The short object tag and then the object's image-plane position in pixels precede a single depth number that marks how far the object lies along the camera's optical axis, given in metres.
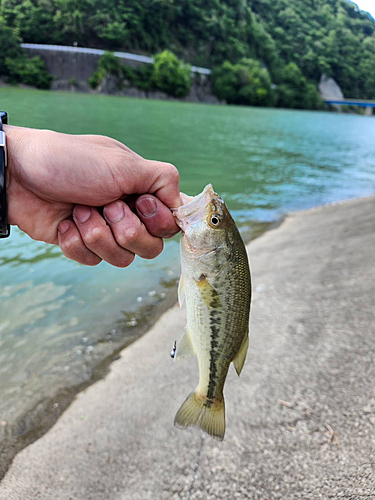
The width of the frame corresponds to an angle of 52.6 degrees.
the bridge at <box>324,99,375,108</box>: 105.62
